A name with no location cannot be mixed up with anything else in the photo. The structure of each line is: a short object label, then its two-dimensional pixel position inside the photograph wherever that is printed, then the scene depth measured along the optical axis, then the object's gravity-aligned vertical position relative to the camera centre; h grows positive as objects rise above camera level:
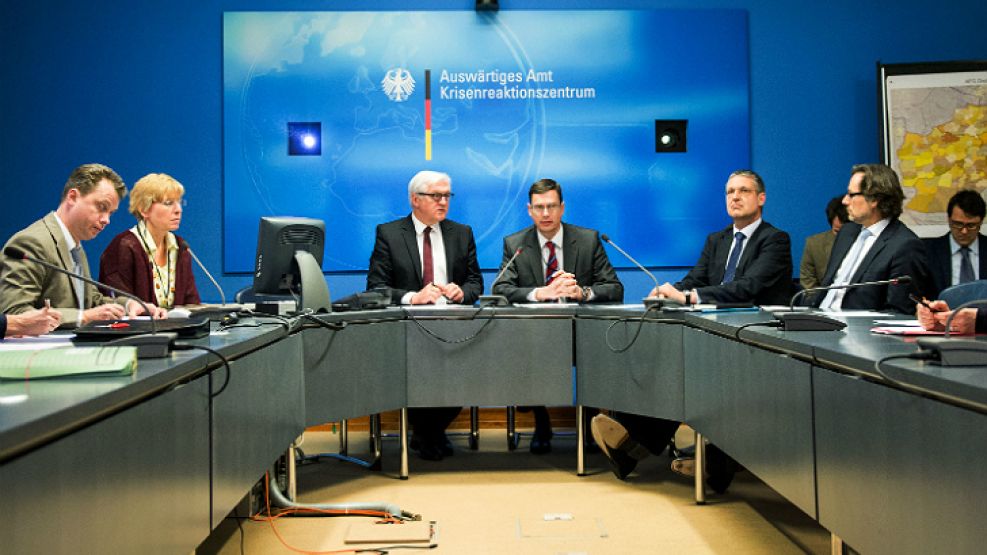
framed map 5.02 +0.91
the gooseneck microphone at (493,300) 3.93 -0.03
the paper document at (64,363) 1.43 -0.11
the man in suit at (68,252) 2.85 +0.16
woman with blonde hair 3.56 +0.19
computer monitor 3.33 +0.14
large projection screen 5.05 +1.04
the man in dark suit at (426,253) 4.50 +0.22
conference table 1.27 -0.28
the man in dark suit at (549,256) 4.45 +0.19
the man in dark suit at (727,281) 3.73 +0.04
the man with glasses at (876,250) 3.23 +0.15
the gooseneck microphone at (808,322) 2.25 -0.09
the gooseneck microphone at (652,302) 3.45 -0.05
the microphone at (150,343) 1.78 -0.10
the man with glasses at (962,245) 4.69 +0.23
